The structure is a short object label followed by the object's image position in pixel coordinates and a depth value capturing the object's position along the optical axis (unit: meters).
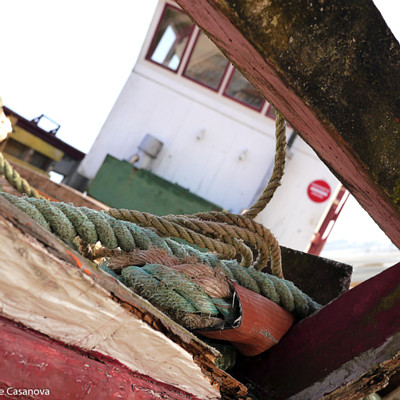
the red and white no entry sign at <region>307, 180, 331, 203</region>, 8.72
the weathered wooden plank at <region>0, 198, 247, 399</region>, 0.83
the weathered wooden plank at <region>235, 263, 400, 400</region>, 1.23
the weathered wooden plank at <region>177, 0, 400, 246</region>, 0.92
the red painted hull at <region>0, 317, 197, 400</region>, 0.85
